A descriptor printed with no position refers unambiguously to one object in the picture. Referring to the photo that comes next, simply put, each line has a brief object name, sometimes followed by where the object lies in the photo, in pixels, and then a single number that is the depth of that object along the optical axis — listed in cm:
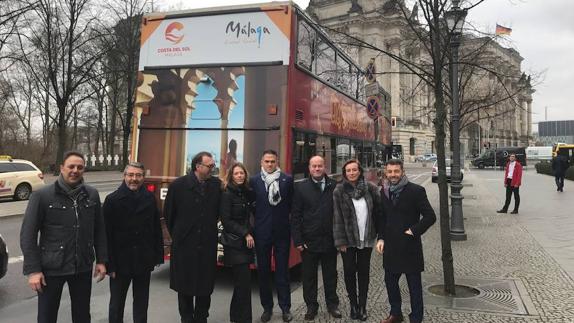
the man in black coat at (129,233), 438
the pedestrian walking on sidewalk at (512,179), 1443
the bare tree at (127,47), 3488
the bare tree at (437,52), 632
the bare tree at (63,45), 3180
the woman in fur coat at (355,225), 523
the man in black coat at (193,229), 466
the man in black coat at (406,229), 493
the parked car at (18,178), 1820
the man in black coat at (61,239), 373
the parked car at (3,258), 650
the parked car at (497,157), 5554
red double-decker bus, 658
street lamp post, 1028
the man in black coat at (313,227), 528
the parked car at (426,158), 6956
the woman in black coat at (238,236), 492
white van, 7187
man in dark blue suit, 528
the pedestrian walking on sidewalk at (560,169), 2206
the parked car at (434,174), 3171
